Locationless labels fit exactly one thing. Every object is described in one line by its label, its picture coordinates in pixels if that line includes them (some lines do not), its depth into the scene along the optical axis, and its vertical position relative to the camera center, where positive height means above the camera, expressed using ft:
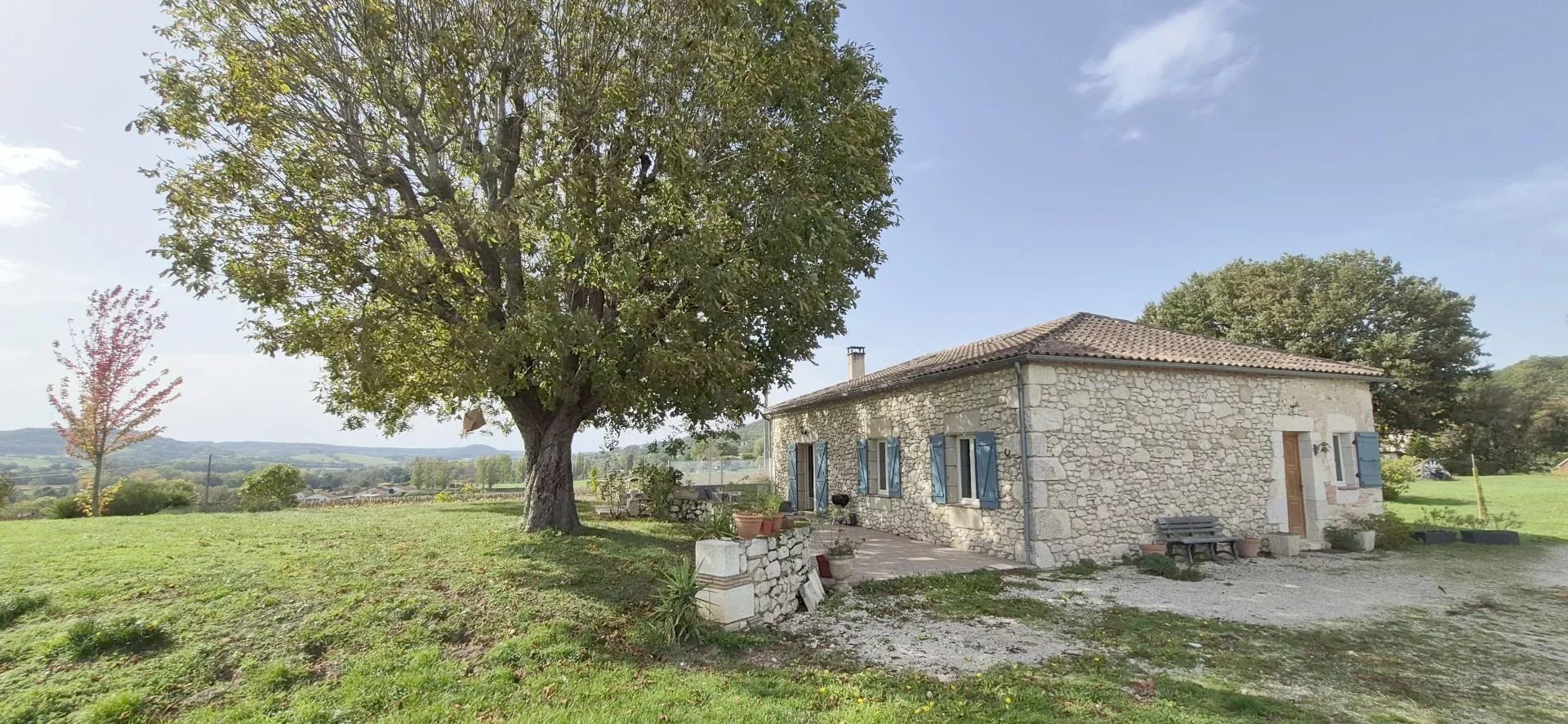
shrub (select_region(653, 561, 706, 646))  18.92 -5.28
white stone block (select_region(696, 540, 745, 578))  19.93 -3.85
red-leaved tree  45.52 +3.68
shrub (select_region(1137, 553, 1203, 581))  28.76 -6.44
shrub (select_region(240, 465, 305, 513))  50.21 -3.68
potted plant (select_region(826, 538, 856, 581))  26.43 -5.62
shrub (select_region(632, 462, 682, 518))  44.52 -3.35
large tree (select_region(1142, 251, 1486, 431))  66.95 +12.21
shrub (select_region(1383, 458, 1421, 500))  57.72 -4.43
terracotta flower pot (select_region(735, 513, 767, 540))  21.38 -2.98
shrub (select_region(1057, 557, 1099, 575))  29.55 -6.45
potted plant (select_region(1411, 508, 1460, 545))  39.24 -6.48
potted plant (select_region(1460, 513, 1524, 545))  38.52 -6.59
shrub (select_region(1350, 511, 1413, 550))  38.19 -6.25
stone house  31.32 -0.50
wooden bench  32.30 -5.28
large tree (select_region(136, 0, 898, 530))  24.45 +11.22
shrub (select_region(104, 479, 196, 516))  46.96 -4.05
